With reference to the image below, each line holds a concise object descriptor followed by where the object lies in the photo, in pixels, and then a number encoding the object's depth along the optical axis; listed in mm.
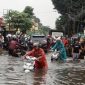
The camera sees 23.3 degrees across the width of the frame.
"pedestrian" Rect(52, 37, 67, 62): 11620
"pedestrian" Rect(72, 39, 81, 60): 13114
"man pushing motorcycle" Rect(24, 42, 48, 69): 8798
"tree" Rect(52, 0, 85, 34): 35302
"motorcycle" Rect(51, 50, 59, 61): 11925
